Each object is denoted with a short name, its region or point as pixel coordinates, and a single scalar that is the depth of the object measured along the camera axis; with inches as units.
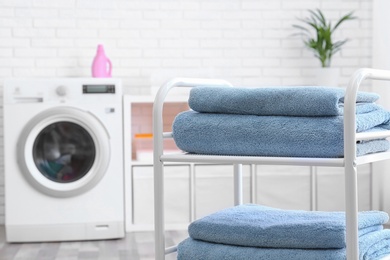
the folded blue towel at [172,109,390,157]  82.8
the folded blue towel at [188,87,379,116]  83.2
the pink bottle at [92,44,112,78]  205.1
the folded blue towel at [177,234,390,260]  85.0
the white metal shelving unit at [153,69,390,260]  78.9
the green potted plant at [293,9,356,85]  211.5
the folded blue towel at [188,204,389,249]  85.5
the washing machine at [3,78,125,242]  193.4
